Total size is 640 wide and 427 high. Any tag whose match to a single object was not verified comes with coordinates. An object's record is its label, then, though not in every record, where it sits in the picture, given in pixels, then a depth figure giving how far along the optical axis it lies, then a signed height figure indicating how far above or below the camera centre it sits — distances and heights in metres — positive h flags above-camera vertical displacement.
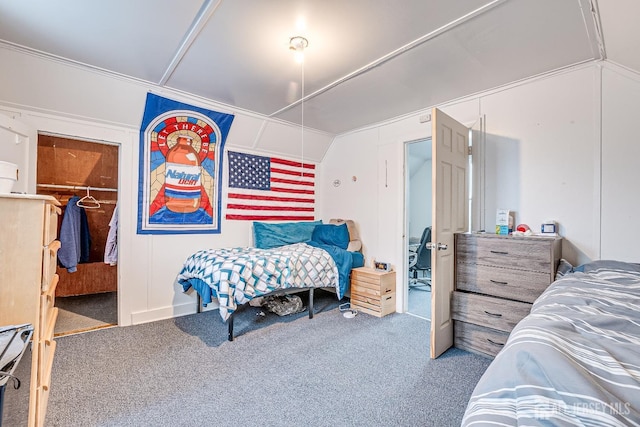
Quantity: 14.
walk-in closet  3.87 -0.06
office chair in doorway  4.61 -0.72
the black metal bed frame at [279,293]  2.80 -1.02
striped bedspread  0.61 -0.40
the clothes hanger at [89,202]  4.34 +0.17
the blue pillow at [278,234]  4.03 -0.28
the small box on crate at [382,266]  3.82 -0.68
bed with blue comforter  2.75 -0.55
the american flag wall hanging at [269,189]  4.01 +0.39
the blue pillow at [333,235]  4.18 -0.30
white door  2.41 +0.01
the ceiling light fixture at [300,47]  2.12 +1.29
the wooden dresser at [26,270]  1.30 -0.26
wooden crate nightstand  3.54 -0.96
